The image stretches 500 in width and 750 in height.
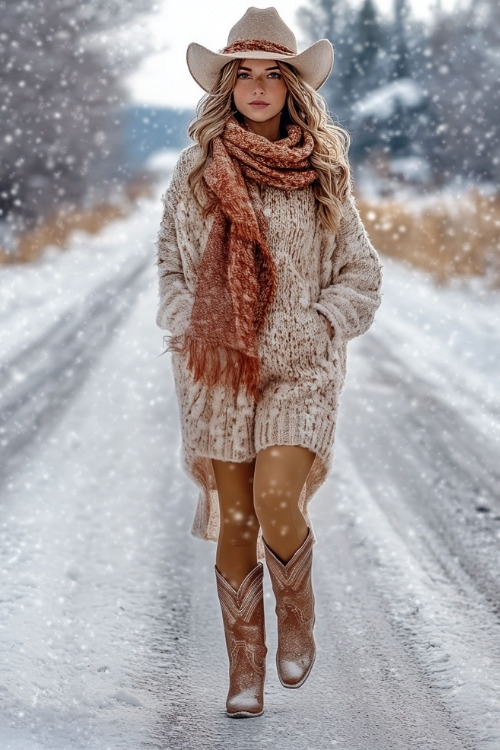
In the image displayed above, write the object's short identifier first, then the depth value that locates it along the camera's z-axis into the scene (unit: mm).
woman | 6070
